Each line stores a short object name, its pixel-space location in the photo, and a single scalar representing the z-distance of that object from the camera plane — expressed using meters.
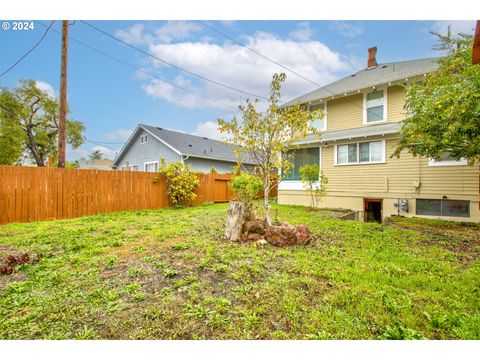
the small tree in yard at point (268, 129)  4.71
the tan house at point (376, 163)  7.55
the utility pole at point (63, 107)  7.56
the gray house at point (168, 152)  15.93
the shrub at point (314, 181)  9.42
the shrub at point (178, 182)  10.35
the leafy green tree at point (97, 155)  56.04
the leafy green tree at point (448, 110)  4.12
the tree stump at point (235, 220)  4.46
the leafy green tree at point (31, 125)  16.06
